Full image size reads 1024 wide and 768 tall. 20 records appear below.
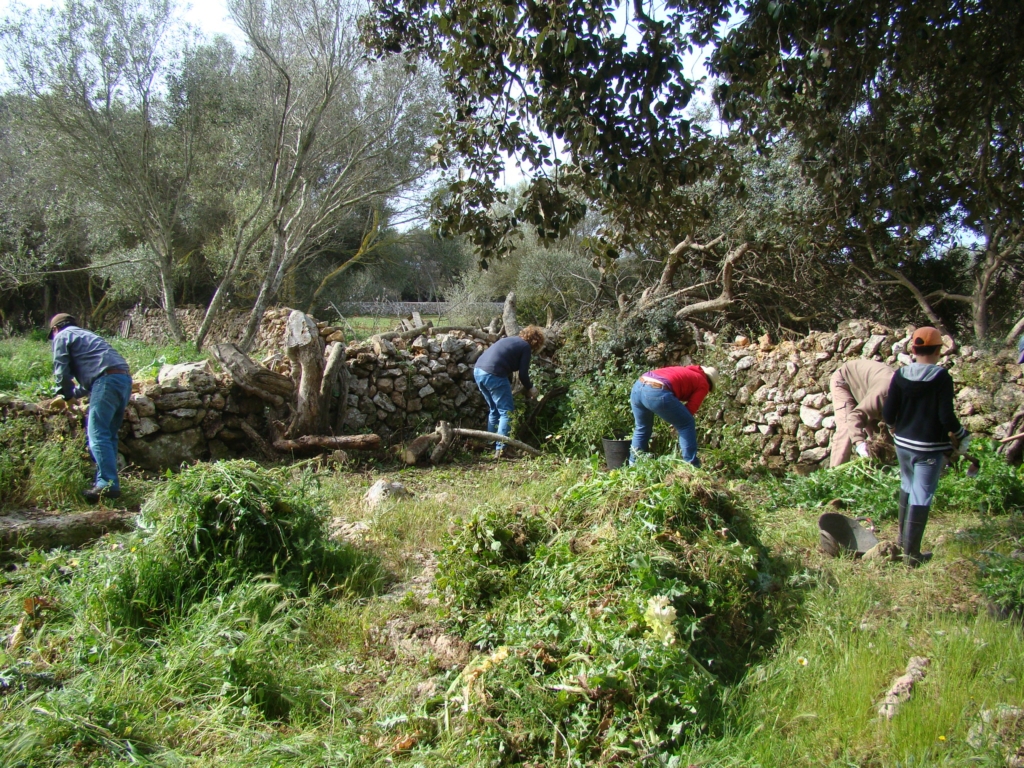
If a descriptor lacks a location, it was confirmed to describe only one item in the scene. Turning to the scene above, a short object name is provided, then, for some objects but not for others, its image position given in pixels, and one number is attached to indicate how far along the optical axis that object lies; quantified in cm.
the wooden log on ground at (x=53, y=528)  412
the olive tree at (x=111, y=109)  1222
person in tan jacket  532
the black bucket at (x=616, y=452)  682
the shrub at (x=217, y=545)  342
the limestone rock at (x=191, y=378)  680
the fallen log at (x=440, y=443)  739
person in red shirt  565
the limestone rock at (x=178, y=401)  663
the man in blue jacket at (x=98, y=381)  541
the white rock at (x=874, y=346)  656
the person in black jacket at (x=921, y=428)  406
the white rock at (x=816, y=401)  659
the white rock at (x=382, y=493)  547
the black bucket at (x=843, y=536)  445
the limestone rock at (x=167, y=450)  641
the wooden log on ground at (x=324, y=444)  702
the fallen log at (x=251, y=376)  695
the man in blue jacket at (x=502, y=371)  739
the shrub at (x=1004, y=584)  323
